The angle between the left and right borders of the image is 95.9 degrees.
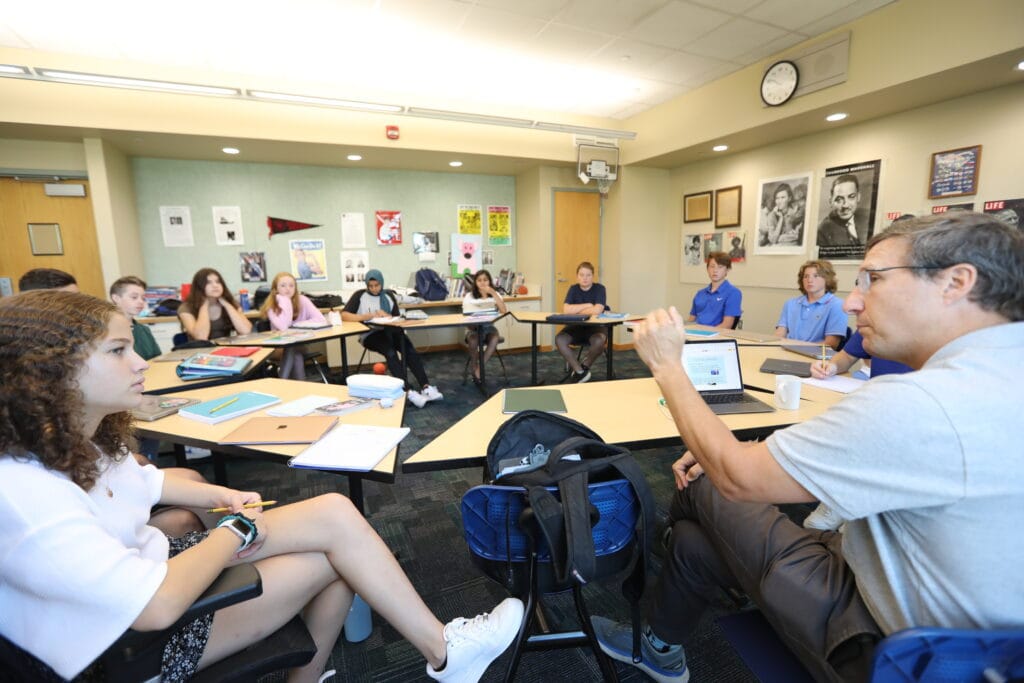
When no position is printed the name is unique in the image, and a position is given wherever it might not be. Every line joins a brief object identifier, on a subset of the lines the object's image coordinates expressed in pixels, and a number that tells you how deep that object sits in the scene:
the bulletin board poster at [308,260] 5.67
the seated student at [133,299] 2.84
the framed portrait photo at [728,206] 5.42
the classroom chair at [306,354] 4.21
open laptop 1.98
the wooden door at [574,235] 6.33
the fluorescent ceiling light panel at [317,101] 3.85
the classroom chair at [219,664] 0.76
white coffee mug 1.83
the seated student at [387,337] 4.38
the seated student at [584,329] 4.75
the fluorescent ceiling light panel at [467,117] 4.39
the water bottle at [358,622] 1.64
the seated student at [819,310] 3.05
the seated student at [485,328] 4.96
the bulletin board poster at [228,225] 5.29
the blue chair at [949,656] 0.64
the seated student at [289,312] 3.87
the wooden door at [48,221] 4.43
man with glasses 0.75
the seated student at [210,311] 3.75
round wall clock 3.96
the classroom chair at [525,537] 1.15
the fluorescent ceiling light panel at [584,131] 5.05
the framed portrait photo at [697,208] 5.83
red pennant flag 5.52
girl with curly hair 0.77
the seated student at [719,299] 4.02
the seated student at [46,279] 2.42
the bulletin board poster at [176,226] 5.08
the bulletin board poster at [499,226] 6.63
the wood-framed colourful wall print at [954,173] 3.49
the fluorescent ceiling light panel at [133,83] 3.24
